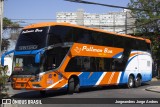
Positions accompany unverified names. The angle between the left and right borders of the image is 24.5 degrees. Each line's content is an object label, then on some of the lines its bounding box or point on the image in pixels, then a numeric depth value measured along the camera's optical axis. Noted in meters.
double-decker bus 18.36
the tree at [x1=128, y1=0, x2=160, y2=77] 46.04
